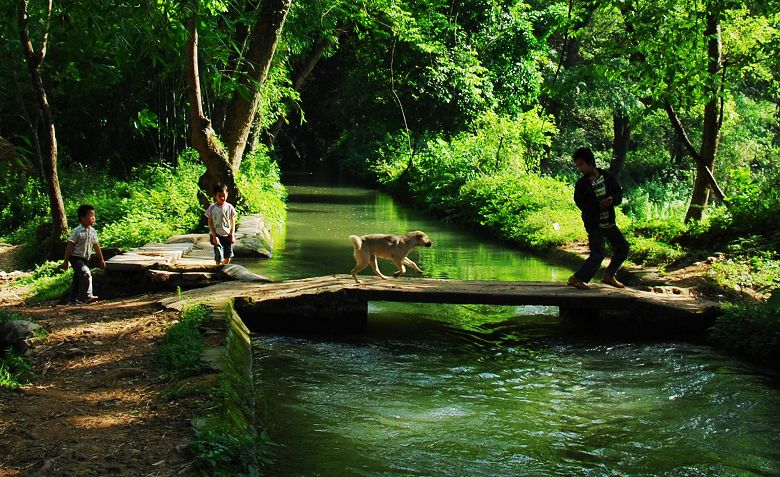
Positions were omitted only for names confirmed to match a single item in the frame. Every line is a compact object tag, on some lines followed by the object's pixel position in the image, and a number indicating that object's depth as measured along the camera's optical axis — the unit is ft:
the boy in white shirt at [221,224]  42.32
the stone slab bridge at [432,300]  37.09
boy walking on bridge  36.37
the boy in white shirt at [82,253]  37.11
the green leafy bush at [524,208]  66.74
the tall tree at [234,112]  56.03
